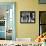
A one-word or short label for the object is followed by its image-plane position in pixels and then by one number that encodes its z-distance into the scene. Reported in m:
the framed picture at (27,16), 3.95
